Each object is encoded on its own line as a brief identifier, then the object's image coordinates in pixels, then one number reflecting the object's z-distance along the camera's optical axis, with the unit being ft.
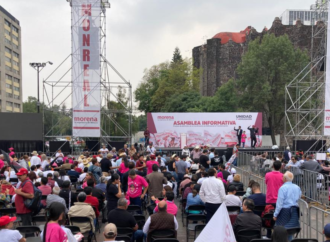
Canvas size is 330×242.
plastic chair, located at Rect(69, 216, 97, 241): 24.40
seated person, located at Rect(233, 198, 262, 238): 22.29
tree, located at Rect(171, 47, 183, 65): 314.00
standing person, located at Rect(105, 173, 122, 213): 27.78
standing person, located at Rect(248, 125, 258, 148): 93.81
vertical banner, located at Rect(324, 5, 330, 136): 72.43
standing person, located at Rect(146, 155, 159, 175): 40.34
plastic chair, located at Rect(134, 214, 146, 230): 25.88
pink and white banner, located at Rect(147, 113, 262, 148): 94.79
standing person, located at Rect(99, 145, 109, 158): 58.79
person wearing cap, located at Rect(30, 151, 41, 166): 48.71
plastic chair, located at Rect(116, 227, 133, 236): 21.67
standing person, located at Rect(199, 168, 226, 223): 26.99
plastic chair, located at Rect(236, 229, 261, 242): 21.85
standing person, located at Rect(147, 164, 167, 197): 32.30
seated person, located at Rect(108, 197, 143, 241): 22.12
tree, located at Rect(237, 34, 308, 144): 129.39
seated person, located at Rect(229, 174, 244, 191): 33.91
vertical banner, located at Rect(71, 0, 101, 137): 78.33
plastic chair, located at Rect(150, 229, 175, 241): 22.21
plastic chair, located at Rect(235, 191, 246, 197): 34.53
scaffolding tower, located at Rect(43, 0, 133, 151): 78.89
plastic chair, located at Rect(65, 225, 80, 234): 22.06
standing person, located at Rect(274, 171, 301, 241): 23.85
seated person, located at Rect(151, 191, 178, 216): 25.21
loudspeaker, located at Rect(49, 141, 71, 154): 78.14
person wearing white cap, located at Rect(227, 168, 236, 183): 38.20
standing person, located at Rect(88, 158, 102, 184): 39.34
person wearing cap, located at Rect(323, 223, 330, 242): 15.69
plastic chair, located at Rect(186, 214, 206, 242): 26.30
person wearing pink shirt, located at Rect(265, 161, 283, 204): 27.27
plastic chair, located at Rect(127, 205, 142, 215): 28.12
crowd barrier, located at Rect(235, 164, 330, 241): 24.89
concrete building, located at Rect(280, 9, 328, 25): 335.26
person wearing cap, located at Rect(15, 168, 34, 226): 25.26
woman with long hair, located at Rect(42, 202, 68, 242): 15.52
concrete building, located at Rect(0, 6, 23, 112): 252.62
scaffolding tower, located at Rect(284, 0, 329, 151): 80.74
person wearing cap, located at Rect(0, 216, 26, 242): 17.06
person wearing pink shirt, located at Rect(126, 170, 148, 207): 29.81
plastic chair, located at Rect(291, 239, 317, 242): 18.45
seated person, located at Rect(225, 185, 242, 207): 27.30
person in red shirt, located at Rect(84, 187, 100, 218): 27.61
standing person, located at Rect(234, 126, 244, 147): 93.91
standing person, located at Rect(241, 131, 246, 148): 94.46
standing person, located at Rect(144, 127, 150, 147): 91.91
